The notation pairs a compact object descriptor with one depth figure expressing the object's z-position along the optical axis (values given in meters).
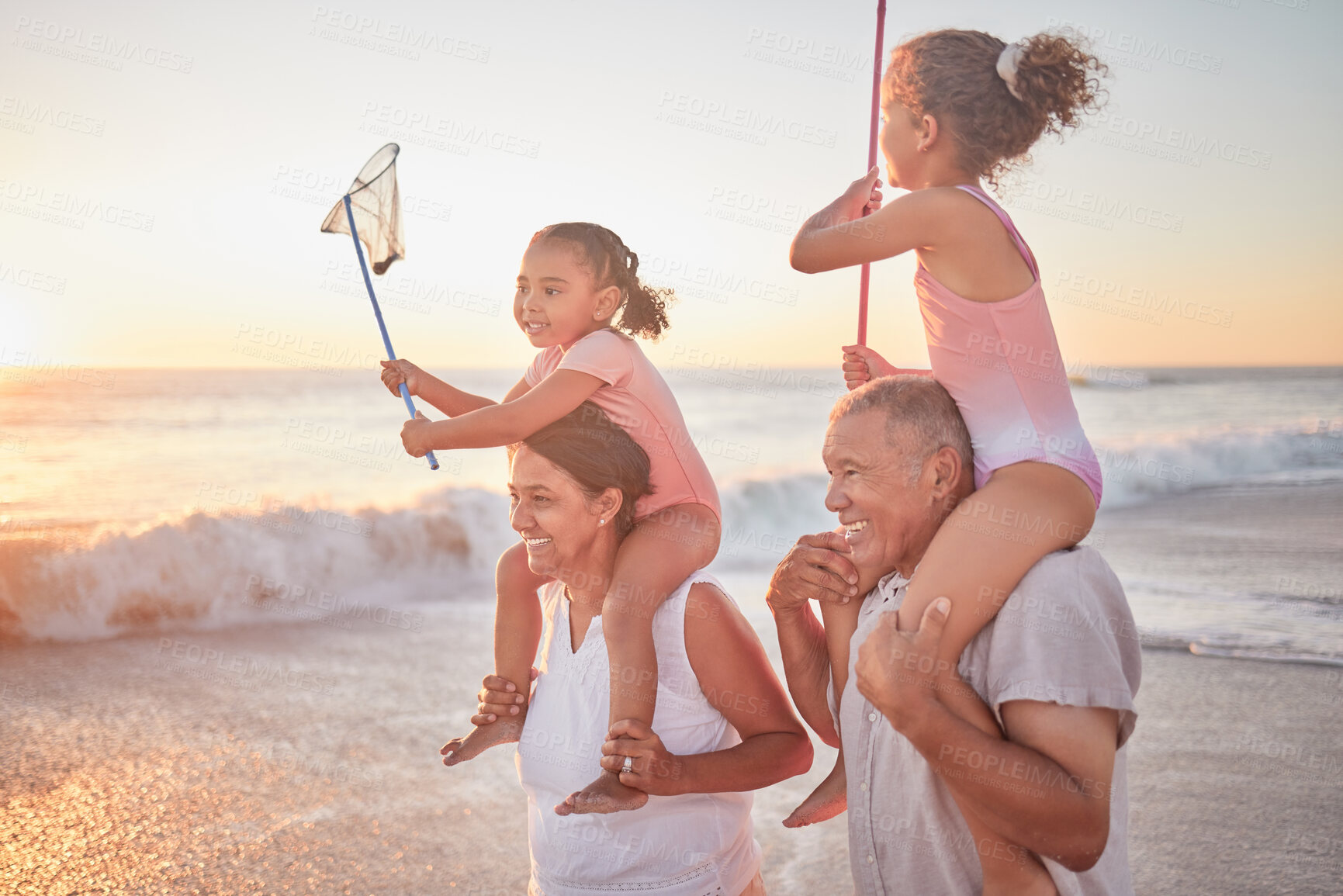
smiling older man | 1.69
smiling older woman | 2.26
